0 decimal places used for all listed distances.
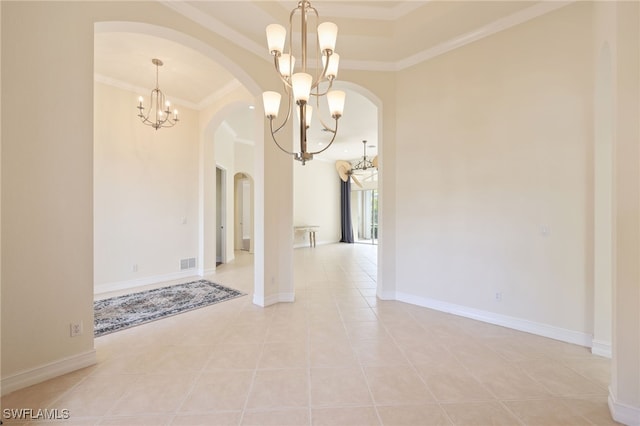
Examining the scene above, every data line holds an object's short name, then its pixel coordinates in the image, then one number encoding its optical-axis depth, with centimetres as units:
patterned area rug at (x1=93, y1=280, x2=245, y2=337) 311
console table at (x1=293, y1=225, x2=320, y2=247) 966
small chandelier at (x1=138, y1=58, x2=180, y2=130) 450
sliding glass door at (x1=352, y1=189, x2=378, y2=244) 1166
